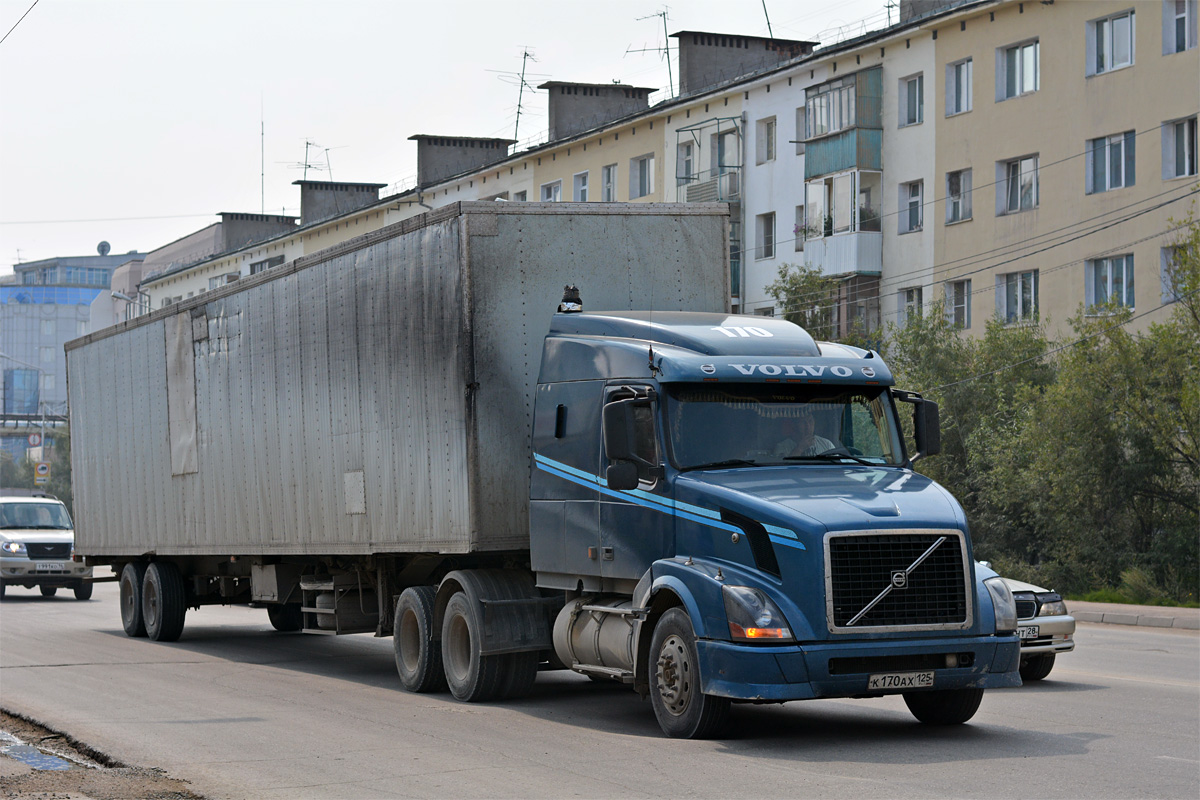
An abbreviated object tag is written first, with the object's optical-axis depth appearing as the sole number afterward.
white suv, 30.64
